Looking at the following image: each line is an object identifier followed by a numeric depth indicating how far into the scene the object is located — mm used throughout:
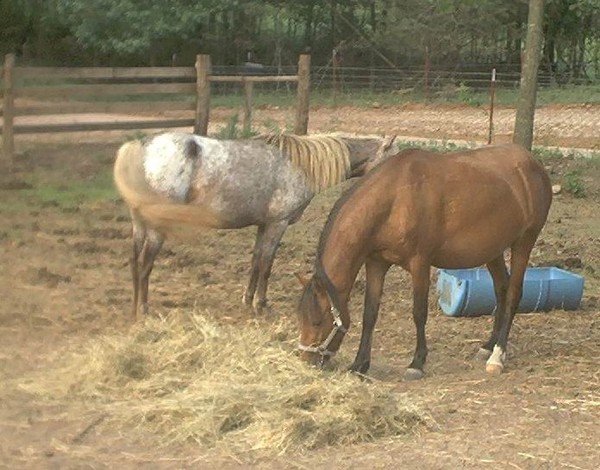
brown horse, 8733
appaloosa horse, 11119
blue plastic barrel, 11593
